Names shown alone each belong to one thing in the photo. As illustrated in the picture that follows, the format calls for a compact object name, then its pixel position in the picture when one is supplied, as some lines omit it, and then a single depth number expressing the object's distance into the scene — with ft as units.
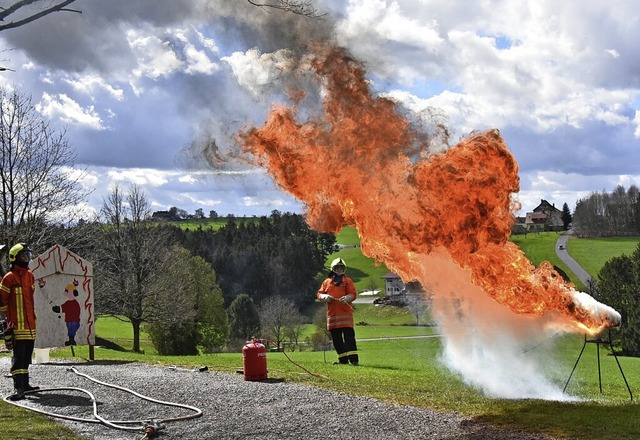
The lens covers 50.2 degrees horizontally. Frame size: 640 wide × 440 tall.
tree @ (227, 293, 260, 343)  255.91
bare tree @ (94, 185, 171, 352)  141.08
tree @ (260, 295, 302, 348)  240.12
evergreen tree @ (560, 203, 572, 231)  312.27
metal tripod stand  39.27
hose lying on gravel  31.35
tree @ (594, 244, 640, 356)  183.32
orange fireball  40.42
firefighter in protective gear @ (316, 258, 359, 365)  54.85
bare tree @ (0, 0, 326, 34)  30.91
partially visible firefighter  41.42
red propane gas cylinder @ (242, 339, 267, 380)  45.27
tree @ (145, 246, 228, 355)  147.02
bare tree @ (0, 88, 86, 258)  93.40
